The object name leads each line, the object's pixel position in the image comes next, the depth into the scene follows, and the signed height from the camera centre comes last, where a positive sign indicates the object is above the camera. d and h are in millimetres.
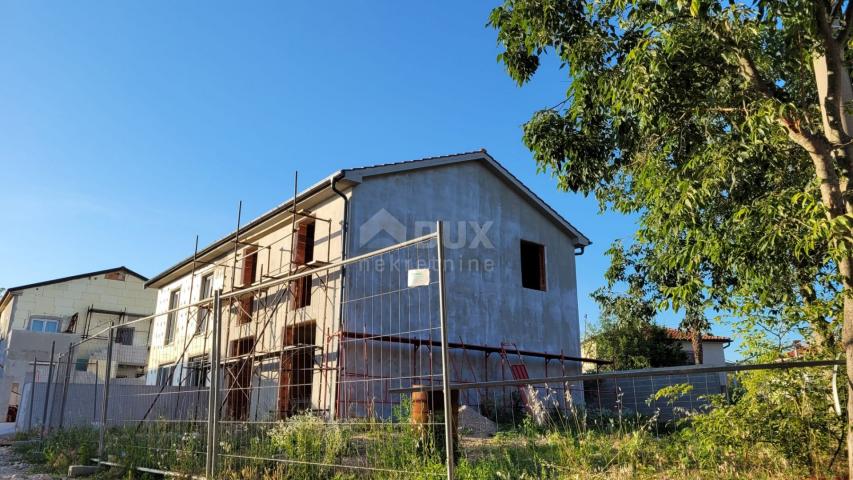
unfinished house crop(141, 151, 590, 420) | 13648 +2964
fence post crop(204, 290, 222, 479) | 6117 -83
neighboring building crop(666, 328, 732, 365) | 31812 +2061
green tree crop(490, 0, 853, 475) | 5145 +2694
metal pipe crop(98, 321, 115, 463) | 8344 -222
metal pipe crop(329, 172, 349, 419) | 13545 +3660
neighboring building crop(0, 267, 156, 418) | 26234 +4089
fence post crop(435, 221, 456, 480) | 4069 +7
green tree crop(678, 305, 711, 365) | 10383 +1592
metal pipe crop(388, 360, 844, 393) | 4430 +113
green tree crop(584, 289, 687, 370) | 25141 +1748
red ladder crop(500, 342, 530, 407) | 15453 +498
